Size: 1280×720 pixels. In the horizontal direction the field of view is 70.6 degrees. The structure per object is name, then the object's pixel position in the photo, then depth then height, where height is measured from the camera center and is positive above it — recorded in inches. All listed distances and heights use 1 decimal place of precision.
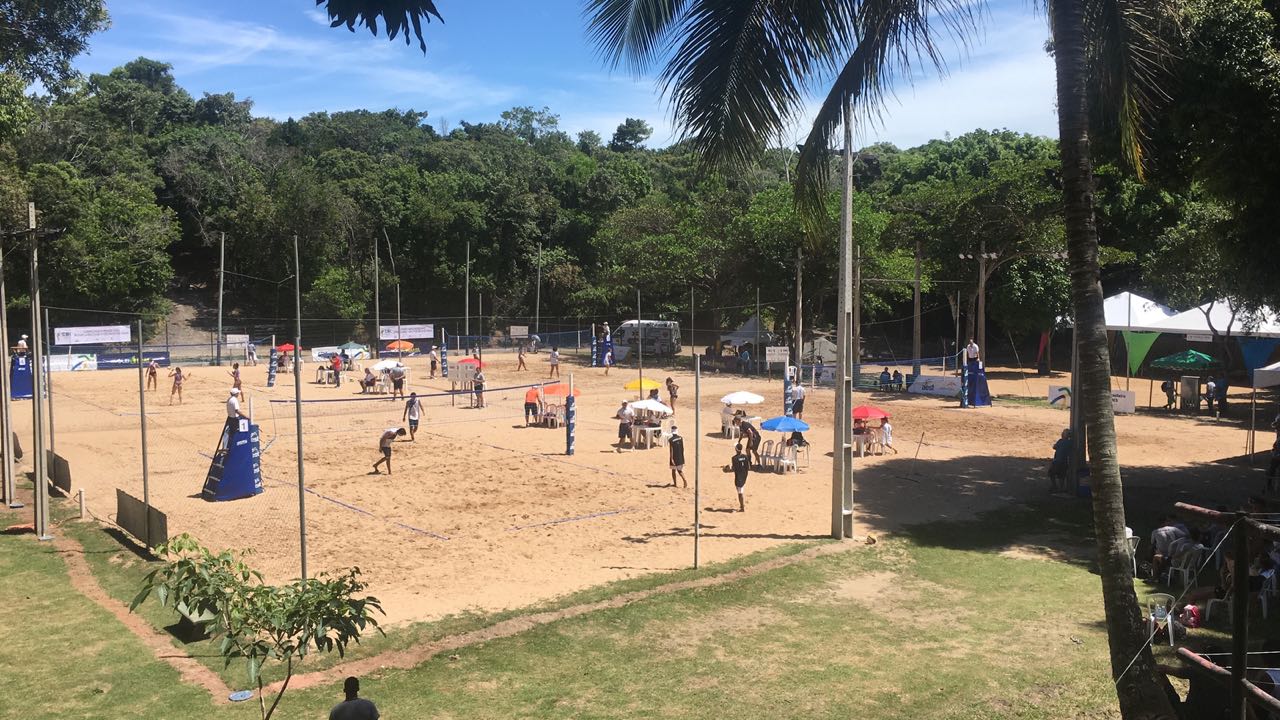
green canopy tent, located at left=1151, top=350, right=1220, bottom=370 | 1291.8 -33.8
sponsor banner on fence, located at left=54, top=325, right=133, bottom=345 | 1718.8 +12.8
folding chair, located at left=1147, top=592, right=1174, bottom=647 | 378.9 -116.3
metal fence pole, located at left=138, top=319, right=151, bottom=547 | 564.4 -93.2
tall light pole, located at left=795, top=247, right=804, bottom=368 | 1536.0 +38.1
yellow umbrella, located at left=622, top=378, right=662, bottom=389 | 1099.3 -55.2
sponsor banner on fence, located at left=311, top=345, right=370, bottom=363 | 1830.7 -27.2
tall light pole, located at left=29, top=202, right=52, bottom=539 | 584.1 -52.5
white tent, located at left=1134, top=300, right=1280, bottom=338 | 1235.2 +20.9
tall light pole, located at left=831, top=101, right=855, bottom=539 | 564.4 -34.0
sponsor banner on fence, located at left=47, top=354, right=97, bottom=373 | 1686.8 -39.8
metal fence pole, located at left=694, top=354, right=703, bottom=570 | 513.7 -91.1
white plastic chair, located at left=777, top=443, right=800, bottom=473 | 837.8 -111.5
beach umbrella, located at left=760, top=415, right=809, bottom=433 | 808.9 -77.4
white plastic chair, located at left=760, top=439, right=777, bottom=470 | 851.4 -113.0
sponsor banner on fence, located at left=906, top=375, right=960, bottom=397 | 1380.9 -72.8
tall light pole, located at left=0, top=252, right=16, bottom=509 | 648.4 -65.7
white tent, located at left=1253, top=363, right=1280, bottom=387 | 845.8 -36.0
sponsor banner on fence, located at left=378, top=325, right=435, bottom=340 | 2142.0 +20.4
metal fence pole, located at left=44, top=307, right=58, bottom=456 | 645.1 -58.4
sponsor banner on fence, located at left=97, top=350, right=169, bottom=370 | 1748.3 -37.9
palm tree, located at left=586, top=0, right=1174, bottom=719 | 248.2 +78.3
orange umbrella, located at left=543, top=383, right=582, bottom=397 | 1080.2 -59.8
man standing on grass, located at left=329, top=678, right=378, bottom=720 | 236.1 -97.0
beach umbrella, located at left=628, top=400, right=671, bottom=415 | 934.5 -69.0
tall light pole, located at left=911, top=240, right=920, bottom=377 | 1454.2 +17.6
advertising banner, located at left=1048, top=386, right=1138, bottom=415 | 1114.7 -78.8
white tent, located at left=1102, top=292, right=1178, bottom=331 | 1282.0 +38.2
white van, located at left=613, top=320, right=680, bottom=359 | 2021.4 +3.7
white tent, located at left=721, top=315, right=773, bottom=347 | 2167.8 +12.9
